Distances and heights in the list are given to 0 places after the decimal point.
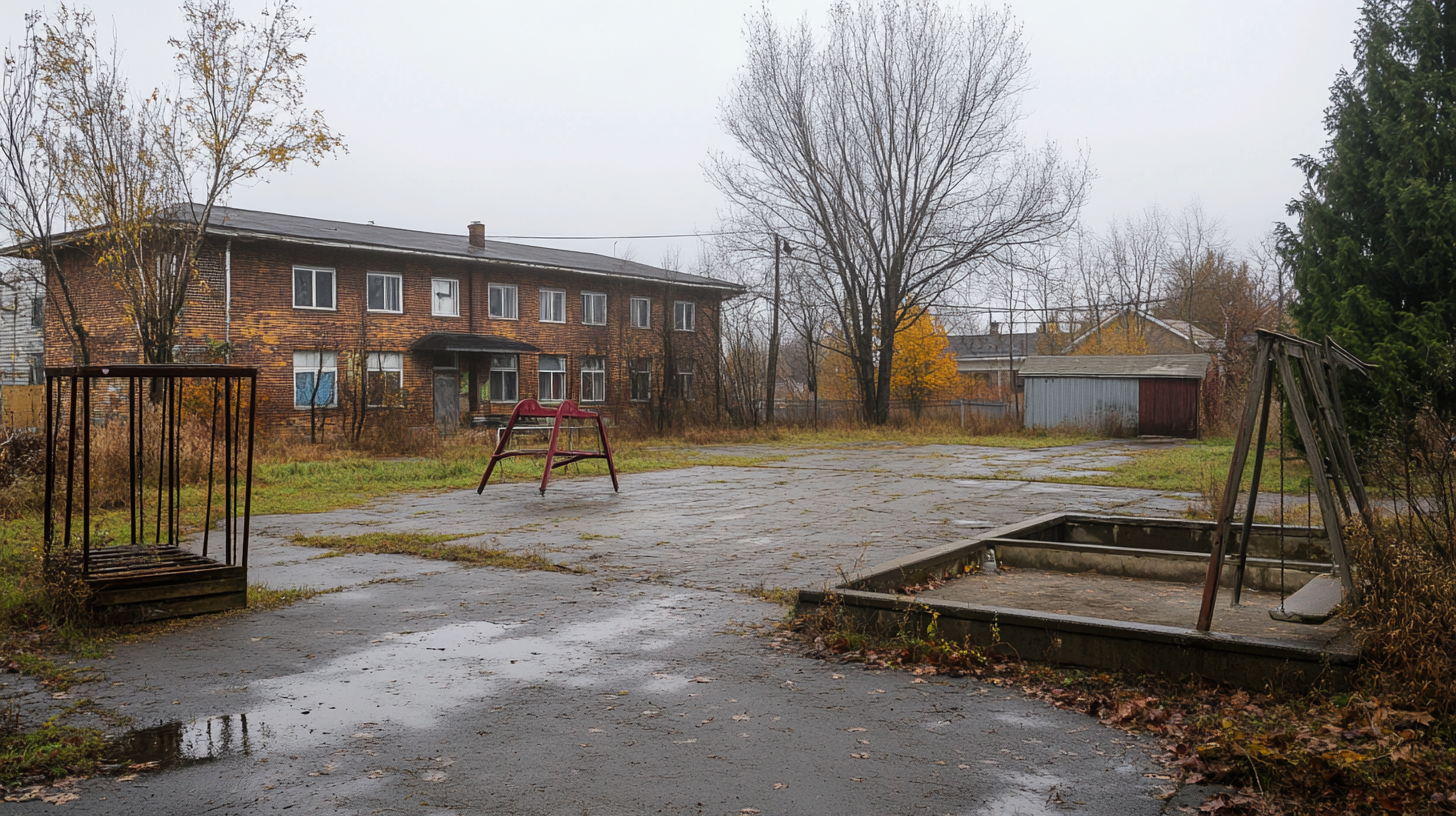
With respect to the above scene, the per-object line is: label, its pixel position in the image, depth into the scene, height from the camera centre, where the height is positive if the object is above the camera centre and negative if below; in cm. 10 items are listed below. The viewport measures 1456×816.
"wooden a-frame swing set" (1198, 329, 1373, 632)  455 -20
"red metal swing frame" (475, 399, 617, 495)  1262 -6
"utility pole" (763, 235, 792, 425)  3288 +133
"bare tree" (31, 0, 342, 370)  1922 +508
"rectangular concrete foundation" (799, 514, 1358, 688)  450 -112
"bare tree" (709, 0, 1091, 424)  3453 +862
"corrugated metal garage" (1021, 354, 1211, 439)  3100 +65
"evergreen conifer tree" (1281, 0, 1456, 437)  1325 +282
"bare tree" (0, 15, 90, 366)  1878 +466
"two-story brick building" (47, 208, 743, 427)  2623 +280
